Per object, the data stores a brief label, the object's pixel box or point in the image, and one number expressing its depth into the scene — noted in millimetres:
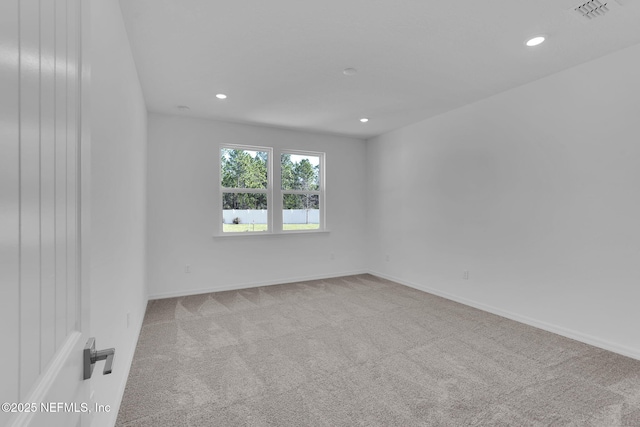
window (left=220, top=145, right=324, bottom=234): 4730
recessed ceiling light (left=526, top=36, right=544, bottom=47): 2367
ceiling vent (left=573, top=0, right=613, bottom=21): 1991
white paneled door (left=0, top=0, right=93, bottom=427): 410
